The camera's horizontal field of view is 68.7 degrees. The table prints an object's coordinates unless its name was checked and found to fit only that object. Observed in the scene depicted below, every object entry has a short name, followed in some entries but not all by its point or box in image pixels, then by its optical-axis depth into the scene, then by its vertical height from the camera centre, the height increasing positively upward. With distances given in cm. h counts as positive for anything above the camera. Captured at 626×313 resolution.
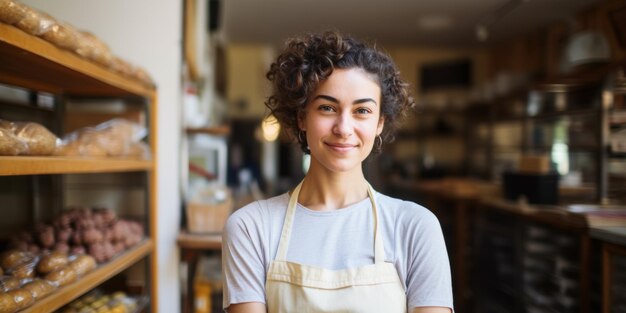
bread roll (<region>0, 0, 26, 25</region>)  102 +31
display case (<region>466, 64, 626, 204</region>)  278 +11
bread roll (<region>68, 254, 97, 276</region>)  151 -40
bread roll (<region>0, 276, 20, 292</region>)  124 -38
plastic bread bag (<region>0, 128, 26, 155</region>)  115 +0
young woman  110 -22
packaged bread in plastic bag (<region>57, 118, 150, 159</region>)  160 +2
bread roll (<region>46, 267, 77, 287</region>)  139 -41
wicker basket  241 -38
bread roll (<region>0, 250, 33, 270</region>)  146 -37
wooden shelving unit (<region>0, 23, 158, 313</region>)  116 +23
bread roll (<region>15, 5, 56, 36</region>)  111 +31
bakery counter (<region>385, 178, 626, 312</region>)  229 -71
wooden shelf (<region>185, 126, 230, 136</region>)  255 +9
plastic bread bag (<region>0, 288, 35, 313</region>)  114 -40
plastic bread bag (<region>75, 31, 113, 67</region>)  142 +31
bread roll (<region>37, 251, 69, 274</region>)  145 -38
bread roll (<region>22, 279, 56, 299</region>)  127 -40
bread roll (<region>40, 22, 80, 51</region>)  124 +31
